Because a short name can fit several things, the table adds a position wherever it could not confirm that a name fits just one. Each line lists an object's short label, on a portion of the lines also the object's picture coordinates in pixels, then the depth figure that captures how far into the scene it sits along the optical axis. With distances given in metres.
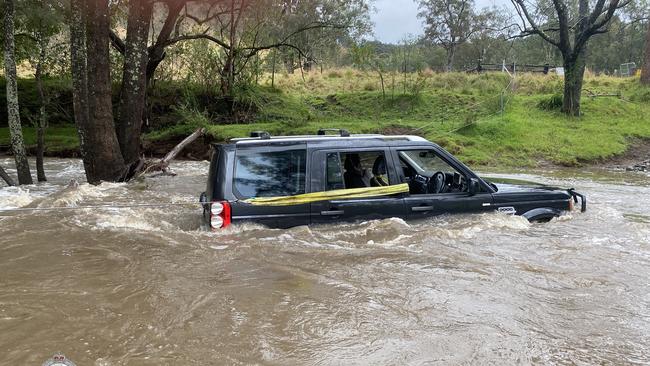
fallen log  12.00
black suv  6.22
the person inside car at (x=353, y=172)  6.72
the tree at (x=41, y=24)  13.78
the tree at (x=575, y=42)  21.28
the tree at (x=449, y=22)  51.88
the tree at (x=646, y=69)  26.73
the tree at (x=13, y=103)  12.71
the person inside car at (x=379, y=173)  6.80
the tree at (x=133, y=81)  12.39
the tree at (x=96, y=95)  11.30
